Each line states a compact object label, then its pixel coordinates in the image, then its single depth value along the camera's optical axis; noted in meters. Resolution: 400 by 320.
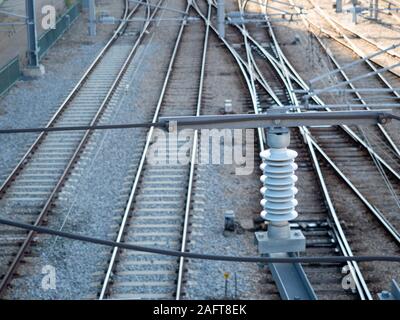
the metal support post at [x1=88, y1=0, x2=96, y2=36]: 25.56
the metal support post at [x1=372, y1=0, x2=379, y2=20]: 28.49
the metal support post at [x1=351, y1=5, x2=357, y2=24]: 27.33
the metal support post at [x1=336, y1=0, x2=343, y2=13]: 29.92
